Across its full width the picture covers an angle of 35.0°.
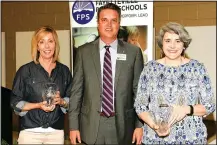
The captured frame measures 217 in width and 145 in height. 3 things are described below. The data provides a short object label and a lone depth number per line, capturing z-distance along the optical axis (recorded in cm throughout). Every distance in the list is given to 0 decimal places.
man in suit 279
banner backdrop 331
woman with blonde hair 280
